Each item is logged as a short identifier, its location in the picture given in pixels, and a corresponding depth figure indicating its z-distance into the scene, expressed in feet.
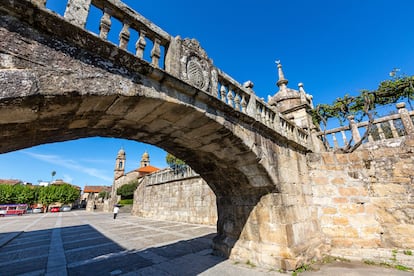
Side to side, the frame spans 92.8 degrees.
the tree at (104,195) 129.64
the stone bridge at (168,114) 5.26
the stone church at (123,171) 121.39
